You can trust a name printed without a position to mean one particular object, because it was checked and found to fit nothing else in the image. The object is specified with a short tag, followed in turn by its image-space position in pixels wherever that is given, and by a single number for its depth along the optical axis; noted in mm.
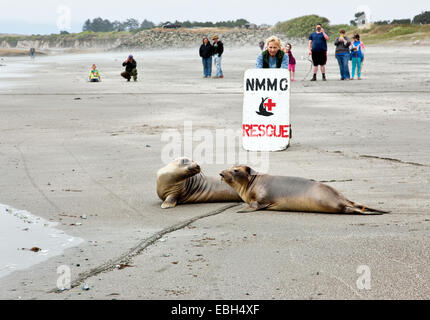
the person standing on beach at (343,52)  22422
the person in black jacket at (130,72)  26025
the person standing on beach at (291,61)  22178
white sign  9914
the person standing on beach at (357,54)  23109
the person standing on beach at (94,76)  25562
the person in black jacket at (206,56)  27109
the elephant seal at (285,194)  6129
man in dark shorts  22344
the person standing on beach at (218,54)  26656
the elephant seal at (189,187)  7016
